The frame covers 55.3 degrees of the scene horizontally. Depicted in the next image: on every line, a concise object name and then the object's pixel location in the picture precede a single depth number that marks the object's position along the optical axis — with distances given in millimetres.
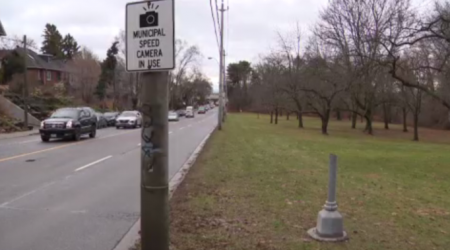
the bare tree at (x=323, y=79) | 36850
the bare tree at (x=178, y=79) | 105688
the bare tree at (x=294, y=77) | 46344
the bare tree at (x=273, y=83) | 51469
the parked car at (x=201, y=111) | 114812
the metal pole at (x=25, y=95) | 32188
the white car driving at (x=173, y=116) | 60194
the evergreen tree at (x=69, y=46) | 94438
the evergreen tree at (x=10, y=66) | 50781
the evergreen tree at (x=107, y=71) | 68375
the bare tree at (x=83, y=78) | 64812
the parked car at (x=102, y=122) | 40378
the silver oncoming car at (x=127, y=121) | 39562
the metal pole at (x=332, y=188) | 5594
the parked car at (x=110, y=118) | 44869
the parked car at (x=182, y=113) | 90400
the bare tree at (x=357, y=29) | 20672
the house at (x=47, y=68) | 65188
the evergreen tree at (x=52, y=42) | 86938
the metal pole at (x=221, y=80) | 35788
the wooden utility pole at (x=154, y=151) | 3949
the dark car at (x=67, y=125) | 21797
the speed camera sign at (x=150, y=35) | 3883
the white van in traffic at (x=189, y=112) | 80688
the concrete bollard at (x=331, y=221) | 5445
